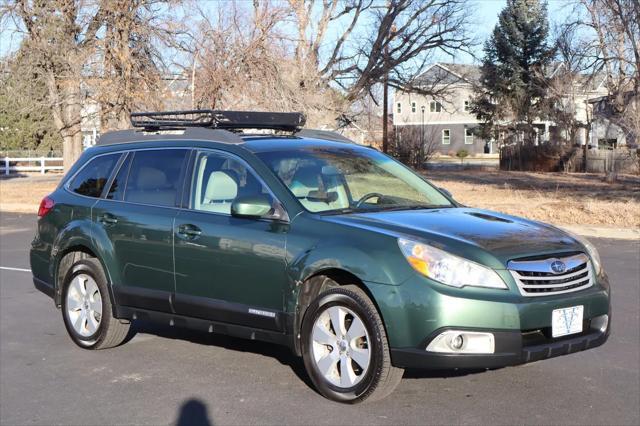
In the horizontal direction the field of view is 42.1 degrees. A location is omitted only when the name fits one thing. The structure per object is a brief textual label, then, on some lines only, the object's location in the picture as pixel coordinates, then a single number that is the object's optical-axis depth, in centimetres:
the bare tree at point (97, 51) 2480
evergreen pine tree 4922
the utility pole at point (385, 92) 3594
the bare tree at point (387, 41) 3553
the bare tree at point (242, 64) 2319
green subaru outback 500
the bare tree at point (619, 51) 2416
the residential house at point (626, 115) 2814
